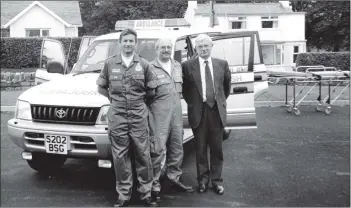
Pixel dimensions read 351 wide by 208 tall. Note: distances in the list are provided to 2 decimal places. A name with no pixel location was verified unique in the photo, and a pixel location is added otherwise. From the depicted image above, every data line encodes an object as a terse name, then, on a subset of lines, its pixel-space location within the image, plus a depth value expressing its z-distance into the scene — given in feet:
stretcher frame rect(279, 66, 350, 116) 35.01
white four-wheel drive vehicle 16.19
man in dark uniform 14.66
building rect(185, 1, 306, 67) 72.66
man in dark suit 16.58
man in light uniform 15.93
